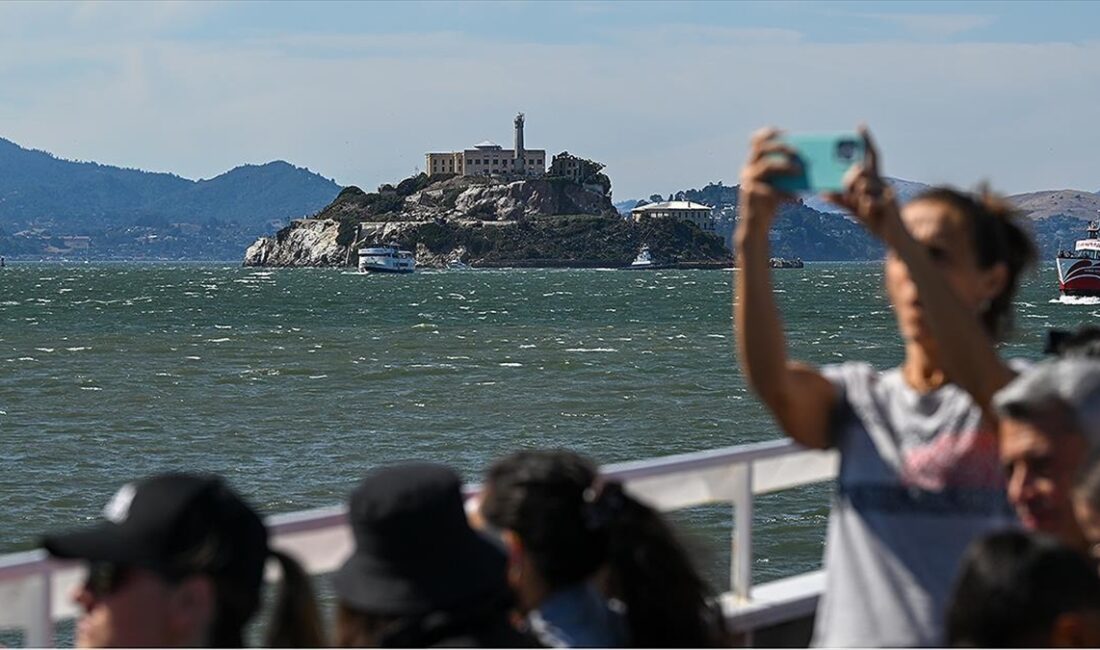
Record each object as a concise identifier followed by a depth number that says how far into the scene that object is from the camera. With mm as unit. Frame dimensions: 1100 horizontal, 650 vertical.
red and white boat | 159875
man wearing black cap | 4840
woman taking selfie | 5242
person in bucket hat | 4973
